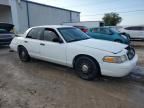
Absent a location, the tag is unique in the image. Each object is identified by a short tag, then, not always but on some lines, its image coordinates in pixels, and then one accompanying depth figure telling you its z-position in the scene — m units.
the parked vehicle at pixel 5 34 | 7.04
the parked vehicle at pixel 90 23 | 17.10
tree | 35.35
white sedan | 2.78
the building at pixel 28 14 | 12.77
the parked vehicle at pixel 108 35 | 7.47
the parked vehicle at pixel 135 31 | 10.86
